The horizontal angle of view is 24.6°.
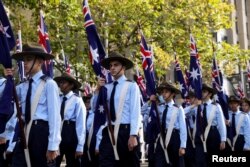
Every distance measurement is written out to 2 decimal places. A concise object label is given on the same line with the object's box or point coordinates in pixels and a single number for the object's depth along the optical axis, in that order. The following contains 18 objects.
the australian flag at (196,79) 12.84
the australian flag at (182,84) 14.95
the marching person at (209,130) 12.70
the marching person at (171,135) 10.70
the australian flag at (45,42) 10.75
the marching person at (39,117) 6.56
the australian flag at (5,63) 6.51
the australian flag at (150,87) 11.01
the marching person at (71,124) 10.26
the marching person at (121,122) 7.91
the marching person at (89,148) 12.48
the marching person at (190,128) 12.96
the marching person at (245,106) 15.34
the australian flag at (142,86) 15.64
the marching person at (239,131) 14.80
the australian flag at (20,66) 12.21
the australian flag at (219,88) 14.95
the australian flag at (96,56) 8.37
